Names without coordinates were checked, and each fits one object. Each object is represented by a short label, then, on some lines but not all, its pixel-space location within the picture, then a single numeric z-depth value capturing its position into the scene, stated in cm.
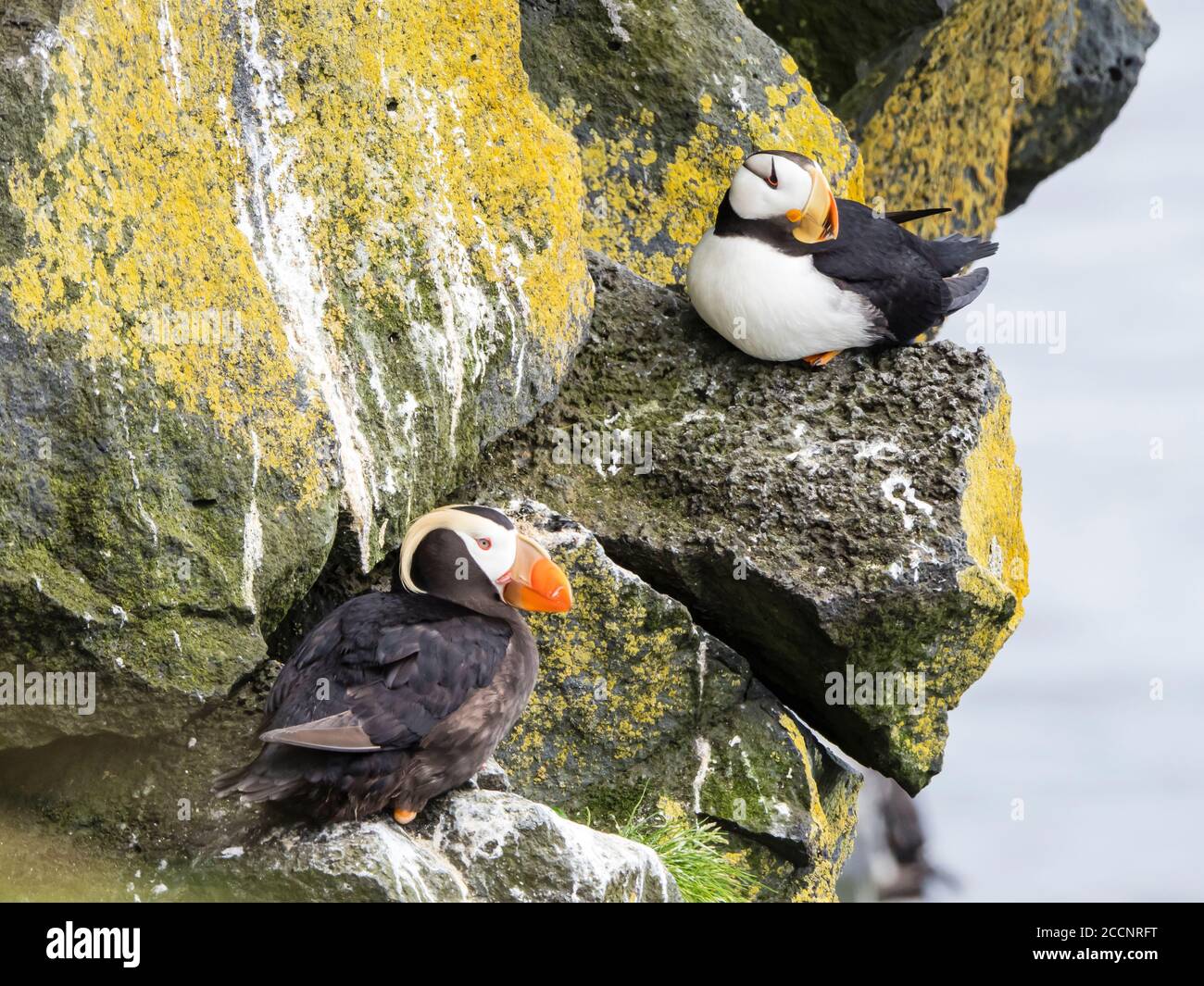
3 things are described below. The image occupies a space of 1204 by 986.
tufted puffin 446
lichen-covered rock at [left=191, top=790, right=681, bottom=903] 436
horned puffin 627
